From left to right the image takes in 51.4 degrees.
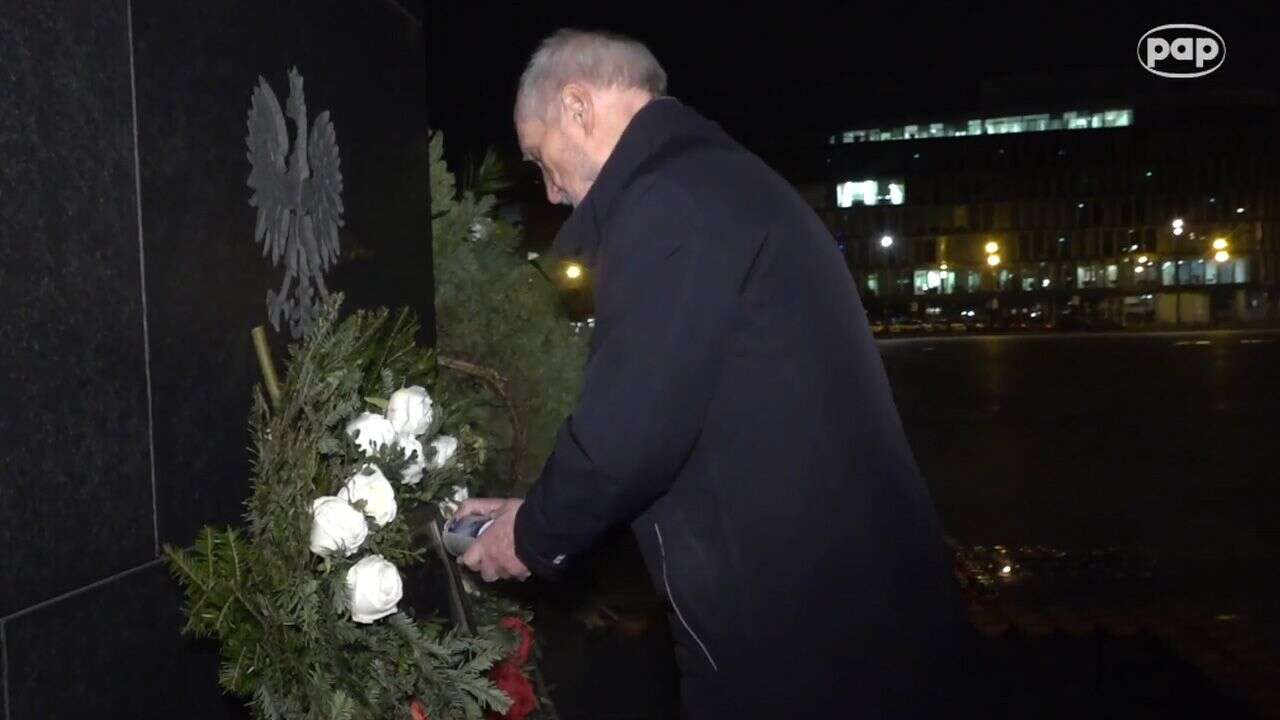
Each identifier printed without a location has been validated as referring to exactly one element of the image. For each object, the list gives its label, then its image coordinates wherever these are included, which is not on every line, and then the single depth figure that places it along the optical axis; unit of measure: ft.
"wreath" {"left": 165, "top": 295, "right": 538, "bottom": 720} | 6.88
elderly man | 6.56
